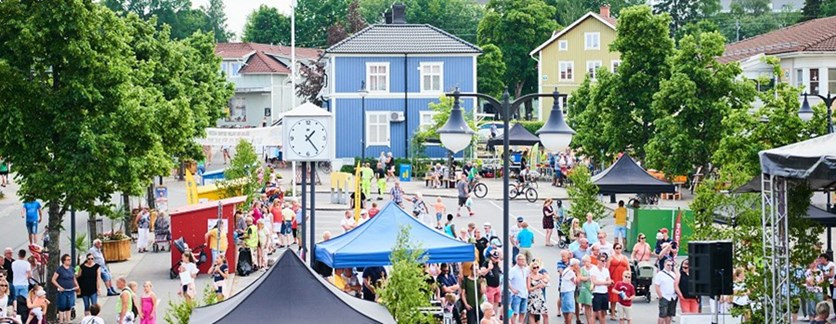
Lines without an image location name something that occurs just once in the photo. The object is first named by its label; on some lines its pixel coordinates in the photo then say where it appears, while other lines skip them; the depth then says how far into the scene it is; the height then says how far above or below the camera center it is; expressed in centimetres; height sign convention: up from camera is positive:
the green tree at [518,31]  10738 +867
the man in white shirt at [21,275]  2494 -229
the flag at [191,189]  4042 -128
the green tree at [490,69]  10331 +548
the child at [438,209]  4126 -191
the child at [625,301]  2328 -260
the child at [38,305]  2323 -262
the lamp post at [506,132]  1802 +15
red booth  3145 -174
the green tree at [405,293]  1902 -201
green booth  3431 -189
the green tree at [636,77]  4925 +234
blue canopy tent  2306 -167
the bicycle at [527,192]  5331 -184
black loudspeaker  1997 -177
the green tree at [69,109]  2561 +69
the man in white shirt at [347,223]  3183 -179
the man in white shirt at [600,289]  2344 -242
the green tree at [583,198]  3522 -136
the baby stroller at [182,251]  3109 -242
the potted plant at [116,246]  3447 -247
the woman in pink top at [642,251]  2739 -210
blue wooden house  6944 +285
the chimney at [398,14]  7300 +680
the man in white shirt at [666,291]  2292 -240
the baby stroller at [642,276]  2653 -250
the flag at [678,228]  3369 -204
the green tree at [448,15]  13062 +1223
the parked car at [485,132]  7952 +69
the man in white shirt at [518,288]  2311 -236
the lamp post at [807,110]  2775 +67
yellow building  9225 +598
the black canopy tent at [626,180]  3816 -100
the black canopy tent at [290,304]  1747 -199
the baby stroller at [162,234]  3653 -230
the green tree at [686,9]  12900 +1230
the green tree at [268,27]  13962 +1171
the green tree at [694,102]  4569 +133
